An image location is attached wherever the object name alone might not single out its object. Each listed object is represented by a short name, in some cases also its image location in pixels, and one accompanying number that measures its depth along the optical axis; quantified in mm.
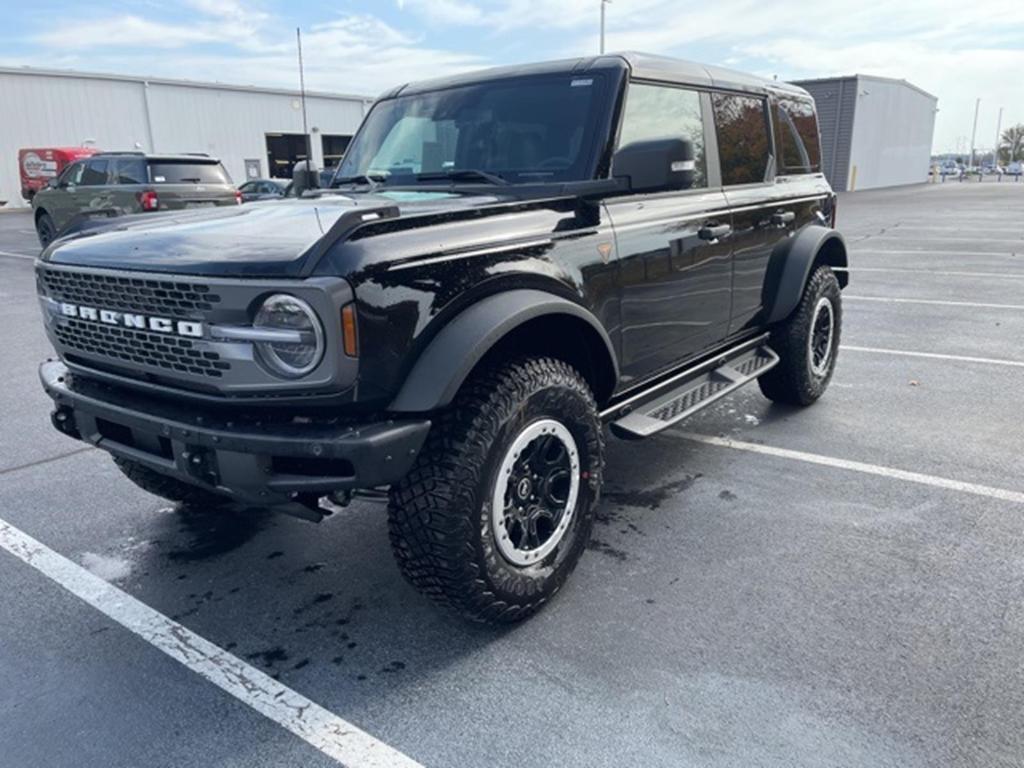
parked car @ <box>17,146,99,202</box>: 26058
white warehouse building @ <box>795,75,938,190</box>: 41156
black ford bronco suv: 2324
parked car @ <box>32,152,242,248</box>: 12039
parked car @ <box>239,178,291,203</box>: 21062
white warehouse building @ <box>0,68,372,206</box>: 30516
